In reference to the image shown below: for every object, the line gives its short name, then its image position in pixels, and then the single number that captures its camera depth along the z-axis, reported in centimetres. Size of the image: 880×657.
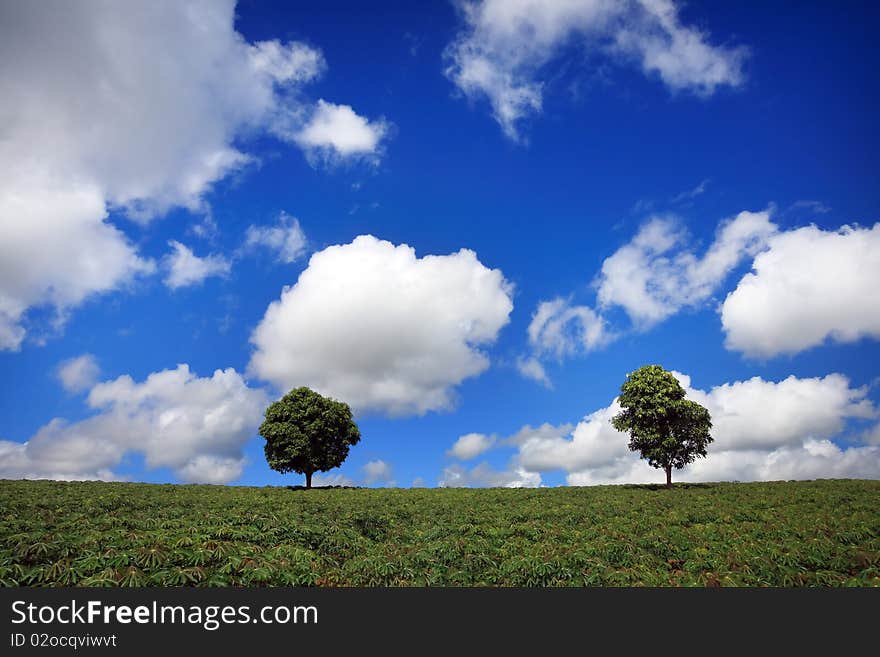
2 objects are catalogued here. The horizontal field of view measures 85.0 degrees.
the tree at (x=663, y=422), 4172
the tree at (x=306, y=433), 4947
